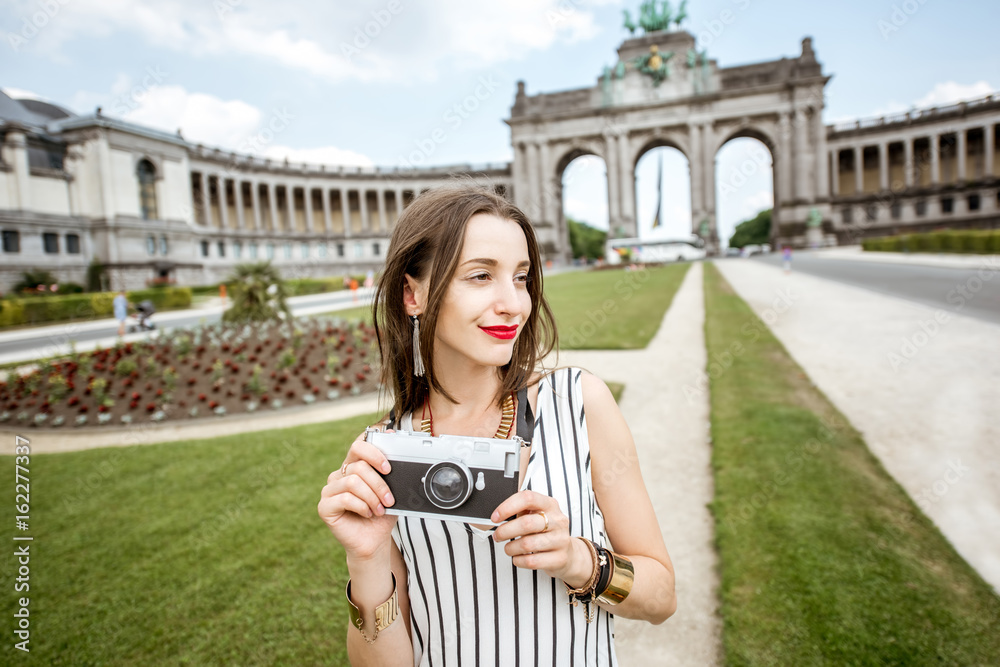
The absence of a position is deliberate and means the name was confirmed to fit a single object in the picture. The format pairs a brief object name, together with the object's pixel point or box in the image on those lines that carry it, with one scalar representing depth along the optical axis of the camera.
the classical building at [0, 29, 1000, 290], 58.62
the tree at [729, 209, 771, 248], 125.44
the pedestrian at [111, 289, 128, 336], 21.38
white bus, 57.47
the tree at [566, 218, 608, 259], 108.69
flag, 64.81
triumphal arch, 64.75
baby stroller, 22.27
